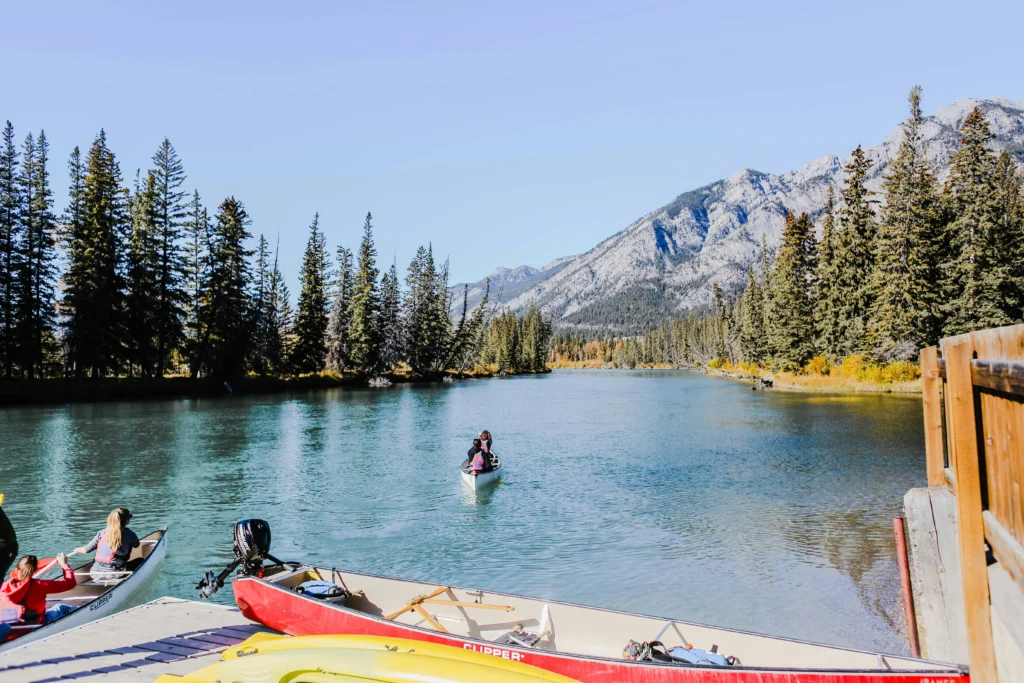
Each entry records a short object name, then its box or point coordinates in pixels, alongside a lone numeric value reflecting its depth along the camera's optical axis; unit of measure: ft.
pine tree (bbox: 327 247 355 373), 284.00
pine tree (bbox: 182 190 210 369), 225.35
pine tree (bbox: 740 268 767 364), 338.34
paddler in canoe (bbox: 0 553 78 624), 30.94
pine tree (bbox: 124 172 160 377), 202.69
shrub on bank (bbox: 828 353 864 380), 205.77
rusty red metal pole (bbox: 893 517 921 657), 31.55
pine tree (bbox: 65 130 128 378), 185.26
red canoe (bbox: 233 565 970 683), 23.35
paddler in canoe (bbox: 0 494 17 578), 29.04
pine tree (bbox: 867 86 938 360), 181.98
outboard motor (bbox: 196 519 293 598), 35.39
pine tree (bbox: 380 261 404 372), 317.83
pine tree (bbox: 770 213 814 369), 251.19
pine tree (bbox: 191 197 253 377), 226.17
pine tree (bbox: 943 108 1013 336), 166.91
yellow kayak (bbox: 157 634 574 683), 15.81
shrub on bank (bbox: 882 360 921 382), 185.57
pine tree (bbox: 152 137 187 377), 211.61
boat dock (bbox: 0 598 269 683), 27.55
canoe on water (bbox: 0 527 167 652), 30.83
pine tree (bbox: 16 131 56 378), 181.06
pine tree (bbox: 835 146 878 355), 214.90
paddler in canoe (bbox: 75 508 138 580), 39.32
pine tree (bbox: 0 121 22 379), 177.06
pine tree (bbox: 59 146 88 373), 185.55
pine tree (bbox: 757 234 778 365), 285.64
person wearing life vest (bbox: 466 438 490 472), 77.77
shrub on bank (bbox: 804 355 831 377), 236.84
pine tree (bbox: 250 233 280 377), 252.21
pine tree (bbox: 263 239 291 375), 263.49
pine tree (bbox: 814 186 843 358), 228.43
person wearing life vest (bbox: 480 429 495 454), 81.60
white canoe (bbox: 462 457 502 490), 77.05
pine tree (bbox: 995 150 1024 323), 168.55
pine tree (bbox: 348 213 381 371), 284.82
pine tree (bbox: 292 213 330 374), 268.00
